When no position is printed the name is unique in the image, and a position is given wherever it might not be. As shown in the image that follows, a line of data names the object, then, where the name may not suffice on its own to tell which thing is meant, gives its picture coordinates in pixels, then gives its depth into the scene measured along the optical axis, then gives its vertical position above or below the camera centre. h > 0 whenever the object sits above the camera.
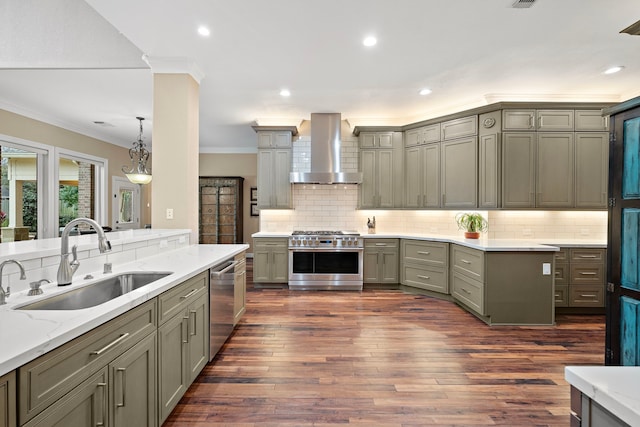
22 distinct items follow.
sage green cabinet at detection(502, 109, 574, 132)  3.96 +1.22
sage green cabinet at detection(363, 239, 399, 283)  4.91 -0.75
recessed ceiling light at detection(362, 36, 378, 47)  2.84 +1.62
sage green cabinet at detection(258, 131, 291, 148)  5.23 +1.24
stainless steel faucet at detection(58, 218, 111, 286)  1.67 -0.22
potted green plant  4.18 -0.15
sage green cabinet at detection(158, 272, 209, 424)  1.72 -0.81
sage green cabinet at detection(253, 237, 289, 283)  5.00 -0.79
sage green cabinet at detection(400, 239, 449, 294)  4.34 -0.76
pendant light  5.57 +0.69
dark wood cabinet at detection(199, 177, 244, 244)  7.42 +0.09
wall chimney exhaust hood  5.09 +0.99
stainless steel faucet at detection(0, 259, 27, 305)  1.35 -0.34
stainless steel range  4.90 -0.78
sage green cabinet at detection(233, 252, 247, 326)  3.13 -0.83
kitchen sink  1.54 -0.47
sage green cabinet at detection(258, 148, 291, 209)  5.24 +0.60
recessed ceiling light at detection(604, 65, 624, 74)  3.40 +1.63
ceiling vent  2.32 +1.61
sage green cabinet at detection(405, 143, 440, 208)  4.73 +0.60
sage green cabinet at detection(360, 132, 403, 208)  5.18 +0.67
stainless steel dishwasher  2.47 -0.79
